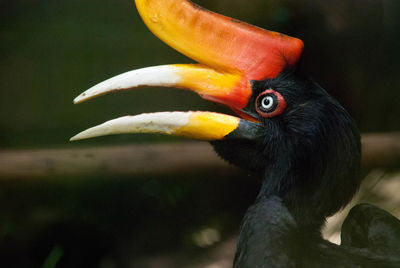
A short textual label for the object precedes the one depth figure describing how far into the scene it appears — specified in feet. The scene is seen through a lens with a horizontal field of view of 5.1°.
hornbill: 16.75
